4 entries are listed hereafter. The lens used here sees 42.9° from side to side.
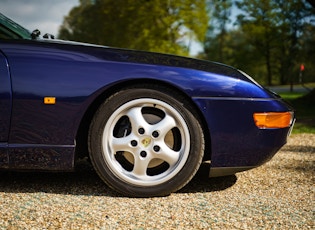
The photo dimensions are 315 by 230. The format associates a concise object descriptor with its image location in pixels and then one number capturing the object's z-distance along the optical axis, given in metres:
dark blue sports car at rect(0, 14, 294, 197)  2.47
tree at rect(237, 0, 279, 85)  33.41
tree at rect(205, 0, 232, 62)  38.16
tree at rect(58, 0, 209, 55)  20.78
